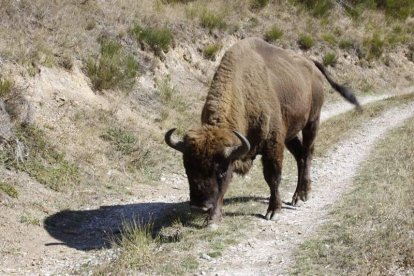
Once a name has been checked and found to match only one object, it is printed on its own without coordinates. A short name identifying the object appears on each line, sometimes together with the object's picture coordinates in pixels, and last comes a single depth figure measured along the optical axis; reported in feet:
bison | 23.76
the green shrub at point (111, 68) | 42.70
